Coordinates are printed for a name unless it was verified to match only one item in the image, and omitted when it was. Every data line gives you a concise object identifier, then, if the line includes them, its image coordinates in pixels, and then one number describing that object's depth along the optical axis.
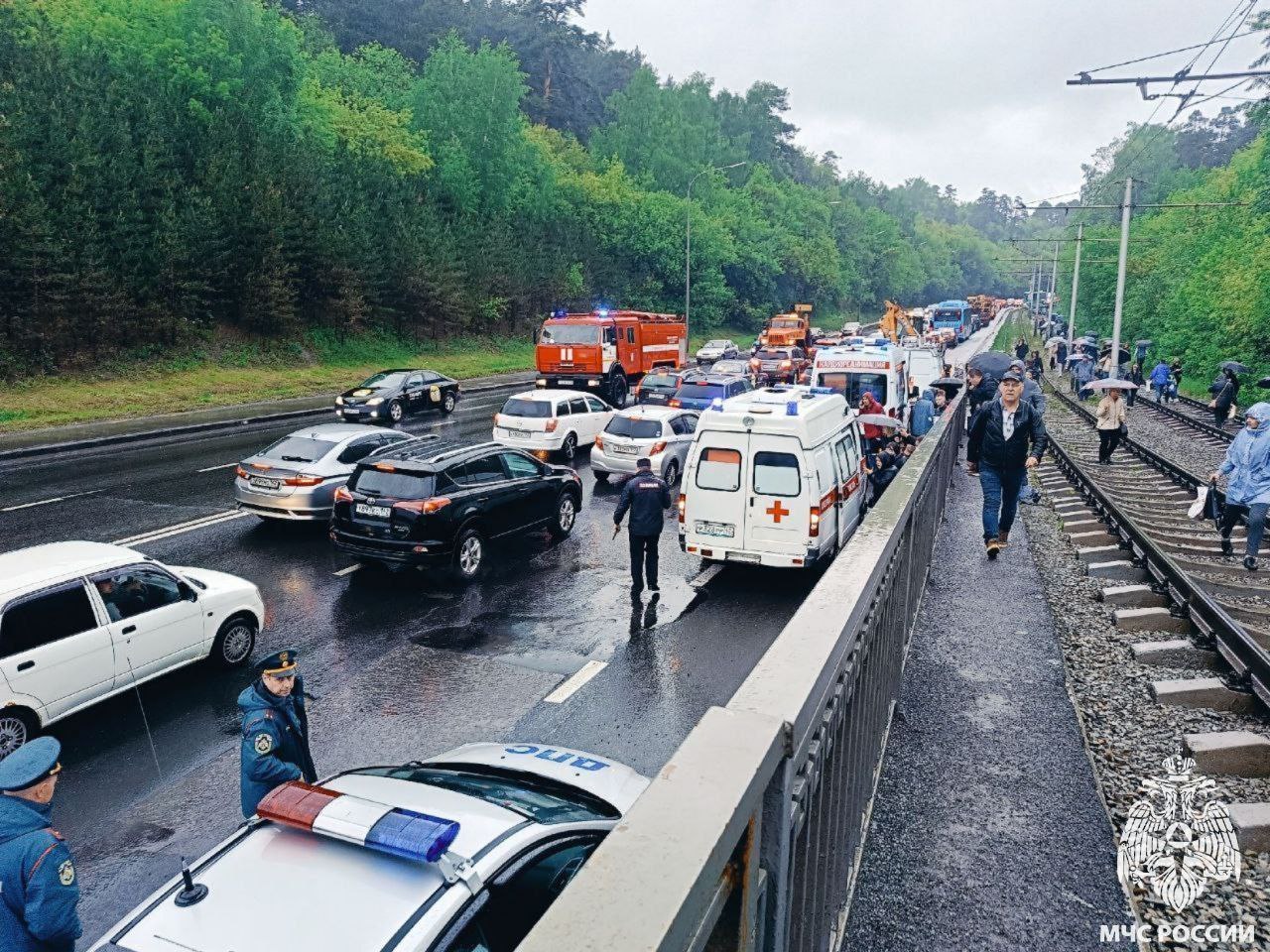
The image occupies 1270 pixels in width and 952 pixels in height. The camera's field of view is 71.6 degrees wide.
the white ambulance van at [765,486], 11.02
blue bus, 64.62
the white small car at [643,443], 17.12
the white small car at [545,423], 19.45
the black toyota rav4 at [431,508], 11.16
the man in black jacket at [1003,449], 8.51
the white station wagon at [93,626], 6.77
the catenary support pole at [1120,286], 26.64
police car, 2.92
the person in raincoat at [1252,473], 9.68
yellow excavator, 38.72
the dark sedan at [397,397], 24.92
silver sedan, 13.12
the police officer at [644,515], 10.87
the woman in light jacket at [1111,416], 16.94
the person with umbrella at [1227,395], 22.36
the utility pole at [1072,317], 41.32
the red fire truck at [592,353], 29.36
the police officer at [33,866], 3.63
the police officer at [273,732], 4.99
